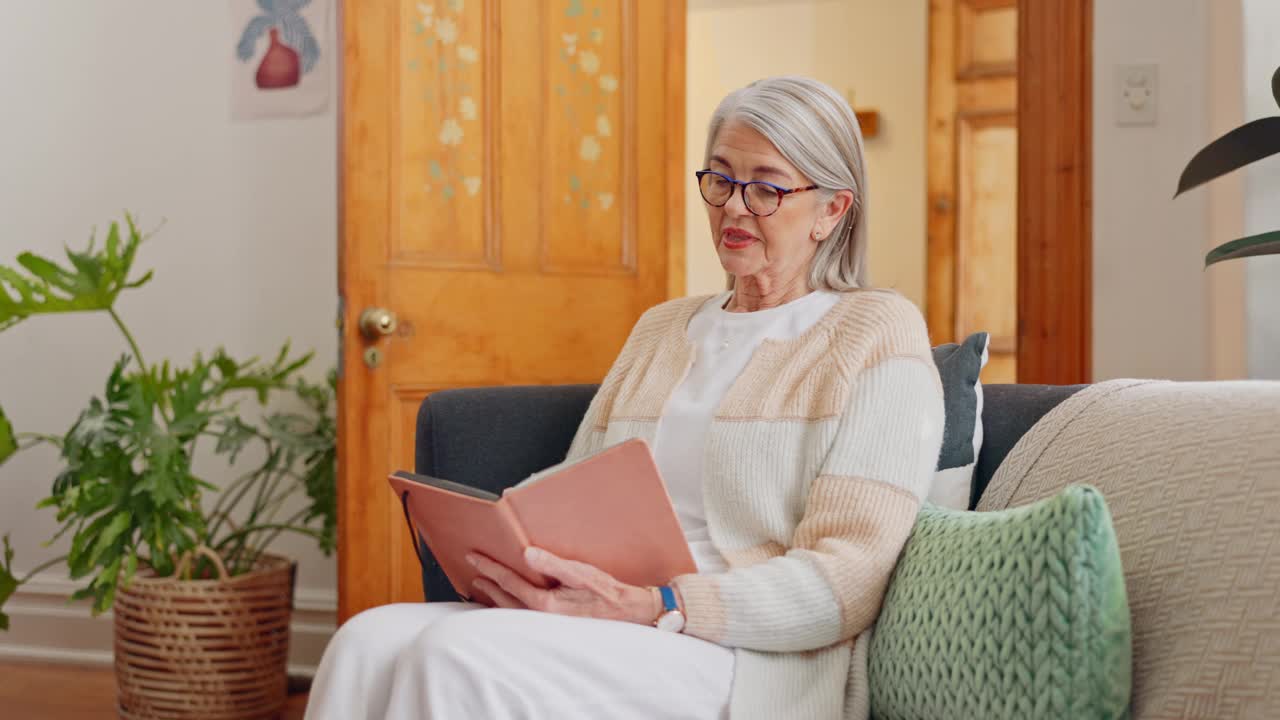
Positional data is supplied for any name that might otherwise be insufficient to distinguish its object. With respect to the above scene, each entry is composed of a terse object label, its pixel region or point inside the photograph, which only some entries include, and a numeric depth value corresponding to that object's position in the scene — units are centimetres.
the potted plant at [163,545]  254
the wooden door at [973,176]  443
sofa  104
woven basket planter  261
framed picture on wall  322
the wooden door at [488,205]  259
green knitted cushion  108
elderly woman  124
